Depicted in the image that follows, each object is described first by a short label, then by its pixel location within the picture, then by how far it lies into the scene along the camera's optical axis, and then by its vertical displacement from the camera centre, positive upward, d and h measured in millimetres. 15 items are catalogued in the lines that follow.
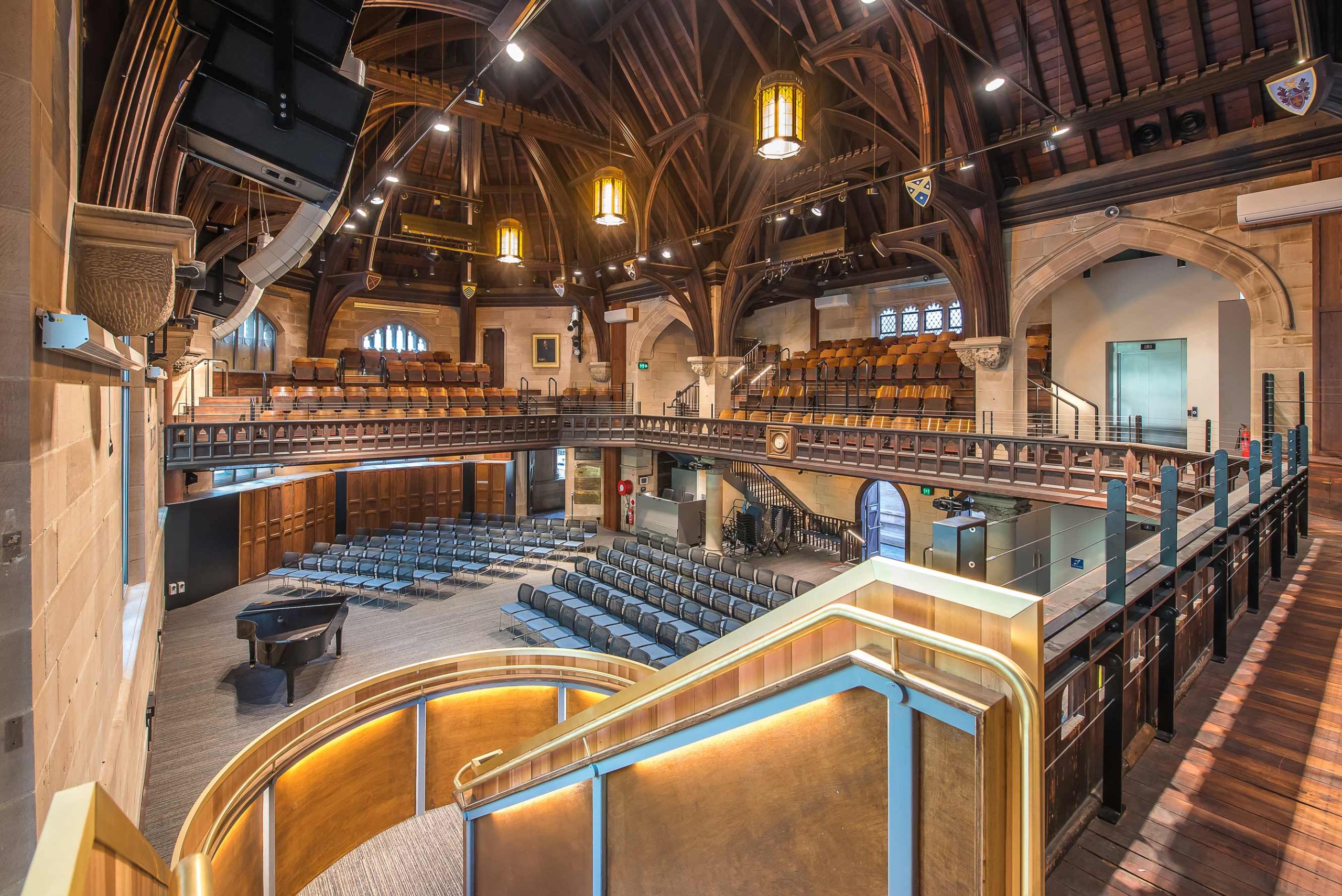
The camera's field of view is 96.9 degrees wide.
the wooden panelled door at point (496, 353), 19719 +2938
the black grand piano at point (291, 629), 7285 -2561
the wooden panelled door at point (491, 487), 18125 -1431
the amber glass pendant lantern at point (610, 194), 9414 +3905
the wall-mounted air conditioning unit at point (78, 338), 1869 +350
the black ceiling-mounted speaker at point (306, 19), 3016 +2237
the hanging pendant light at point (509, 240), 11586 +3921
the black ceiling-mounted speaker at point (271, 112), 3068 +1782
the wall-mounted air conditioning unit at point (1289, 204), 7125 +2901
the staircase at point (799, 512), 14455 -1912
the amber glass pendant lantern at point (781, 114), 6875 +3790
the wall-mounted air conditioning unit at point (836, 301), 16297 +3821
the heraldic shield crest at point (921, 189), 9125 +3863
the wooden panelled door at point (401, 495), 15672 -1510
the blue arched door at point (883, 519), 14648 -2034
